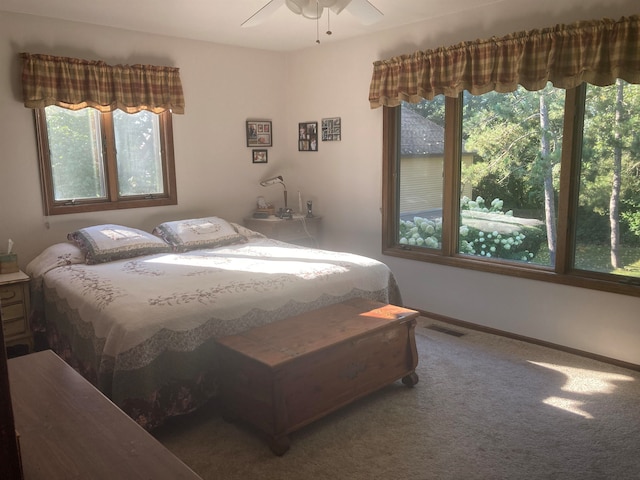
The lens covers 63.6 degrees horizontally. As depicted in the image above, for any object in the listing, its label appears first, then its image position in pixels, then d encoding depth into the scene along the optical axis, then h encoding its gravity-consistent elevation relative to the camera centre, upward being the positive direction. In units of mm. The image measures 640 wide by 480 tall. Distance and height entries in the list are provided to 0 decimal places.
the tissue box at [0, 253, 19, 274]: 3493 -628
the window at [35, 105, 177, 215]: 3924 +72
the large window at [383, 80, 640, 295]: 3262 -166
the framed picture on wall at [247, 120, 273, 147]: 5038 +312
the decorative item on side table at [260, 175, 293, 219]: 4969 -281
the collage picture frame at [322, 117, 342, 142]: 4820 +322
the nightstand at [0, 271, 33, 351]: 3275 -882
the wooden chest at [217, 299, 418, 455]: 2408 -1006
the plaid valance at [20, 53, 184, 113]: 3670 +631
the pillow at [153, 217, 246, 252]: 4055 -539
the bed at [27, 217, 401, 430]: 2465 -720
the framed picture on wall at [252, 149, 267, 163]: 5113 +90
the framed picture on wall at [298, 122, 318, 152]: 5059 +272
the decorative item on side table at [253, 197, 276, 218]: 5035 -432
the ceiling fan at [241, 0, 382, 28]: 2635 +832
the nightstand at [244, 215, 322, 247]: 4836 -596
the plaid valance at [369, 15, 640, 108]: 2969 +640
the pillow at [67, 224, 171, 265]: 3600 -538
